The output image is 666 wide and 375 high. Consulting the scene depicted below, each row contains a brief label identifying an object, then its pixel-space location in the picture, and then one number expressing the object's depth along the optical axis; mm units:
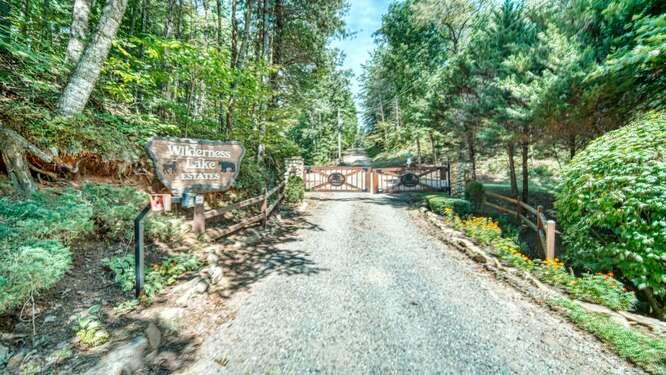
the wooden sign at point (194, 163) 3744
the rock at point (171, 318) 2824
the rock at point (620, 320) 3209
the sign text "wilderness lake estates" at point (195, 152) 3869
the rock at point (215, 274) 3912
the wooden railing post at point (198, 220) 4871
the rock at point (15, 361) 1986
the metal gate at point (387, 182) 13310
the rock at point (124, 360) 2058
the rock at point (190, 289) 3215
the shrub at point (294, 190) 10164
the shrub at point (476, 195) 9109
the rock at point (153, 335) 2553
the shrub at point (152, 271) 3178
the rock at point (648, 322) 3137
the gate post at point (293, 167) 11243
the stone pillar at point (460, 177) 10852
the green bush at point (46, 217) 2602
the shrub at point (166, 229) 4316
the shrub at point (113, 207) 3805
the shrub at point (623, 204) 3605
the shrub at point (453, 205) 8164
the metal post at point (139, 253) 3023
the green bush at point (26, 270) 2188
